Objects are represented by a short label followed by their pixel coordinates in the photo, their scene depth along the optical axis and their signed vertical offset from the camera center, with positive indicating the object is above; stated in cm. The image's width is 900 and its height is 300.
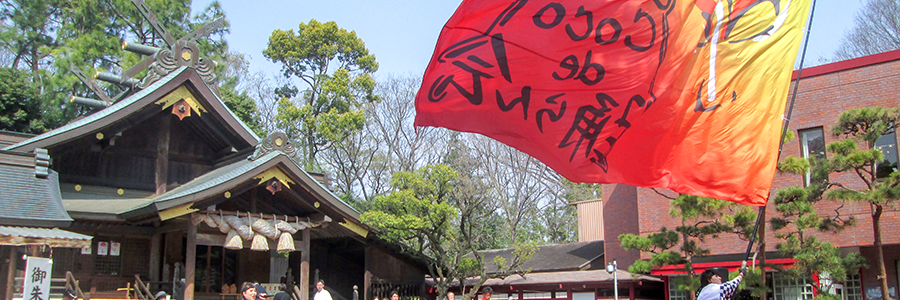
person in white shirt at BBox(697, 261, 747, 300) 658 -18
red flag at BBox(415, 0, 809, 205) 684 +180
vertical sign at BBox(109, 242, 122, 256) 1658 +57
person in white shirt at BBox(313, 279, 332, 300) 1271 -38
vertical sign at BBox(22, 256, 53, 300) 1094 -6
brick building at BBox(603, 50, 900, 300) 1958 +363
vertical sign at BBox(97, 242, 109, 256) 1638 +56
